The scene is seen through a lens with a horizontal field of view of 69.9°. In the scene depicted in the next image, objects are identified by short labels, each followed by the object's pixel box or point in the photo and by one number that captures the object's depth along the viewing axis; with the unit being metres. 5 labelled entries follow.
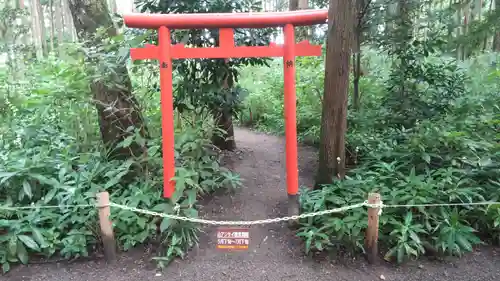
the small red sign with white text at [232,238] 3.29
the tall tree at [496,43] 8.69
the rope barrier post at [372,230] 3.11
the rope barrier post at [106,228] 3.23
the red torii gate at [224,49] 3.49
